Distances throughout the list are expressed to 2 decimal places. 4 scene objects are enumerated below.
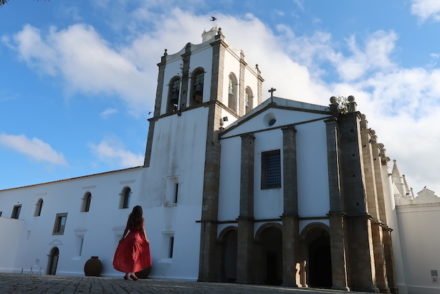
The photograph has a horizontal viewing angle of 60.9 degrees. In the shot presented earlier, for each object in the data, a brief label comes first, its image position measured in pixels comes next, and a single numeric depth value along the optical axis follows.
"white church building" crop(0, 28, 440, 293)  17.30
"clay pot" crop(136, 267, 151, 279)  20.20
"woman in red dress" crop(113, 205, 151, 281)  10.89
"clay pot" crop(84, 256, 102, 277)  23.02
